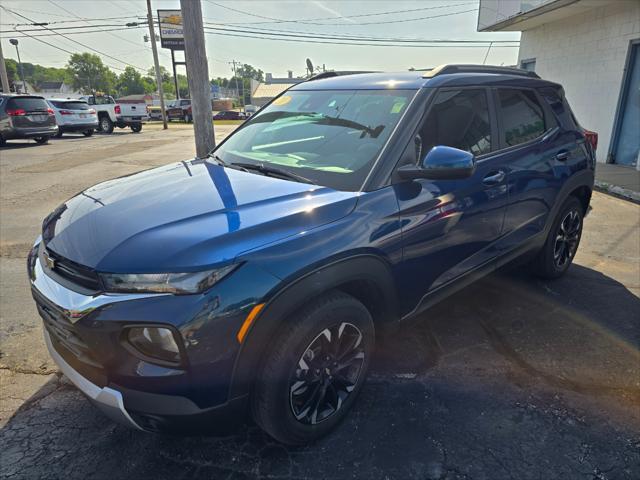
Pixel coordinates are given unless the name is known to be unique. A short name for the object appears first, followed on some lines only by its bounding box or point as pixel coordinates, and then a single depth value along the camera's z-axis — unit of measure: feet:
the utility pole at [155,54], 92.32
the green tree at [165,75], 392.66
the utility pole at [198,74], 17.97
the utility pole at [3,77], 74.08
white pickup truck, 75.87
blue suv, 5.75
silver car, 62.13
